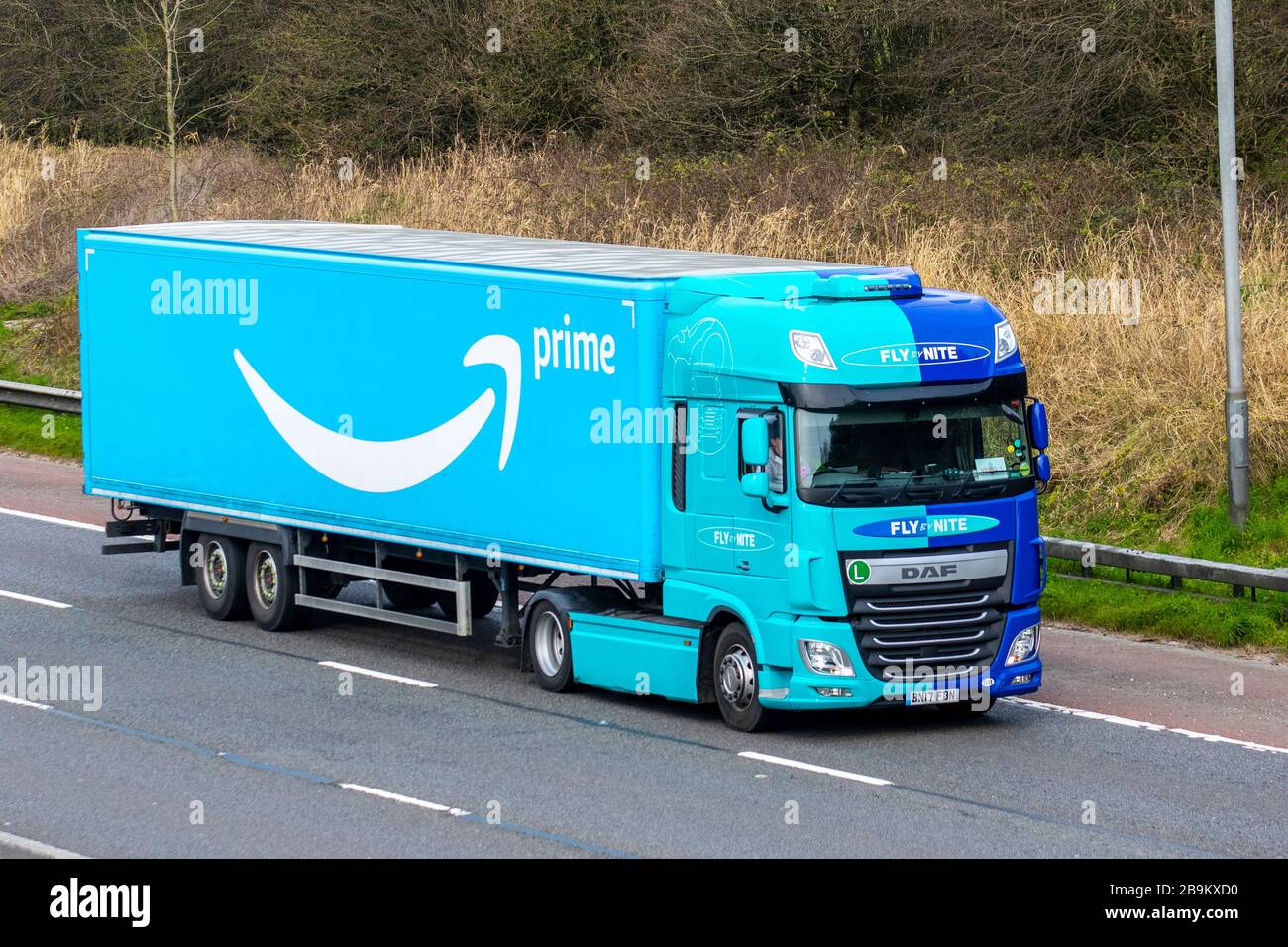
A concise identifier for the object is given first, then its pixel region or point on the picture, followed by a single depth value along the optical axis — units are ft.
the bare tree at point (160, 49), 144.87
